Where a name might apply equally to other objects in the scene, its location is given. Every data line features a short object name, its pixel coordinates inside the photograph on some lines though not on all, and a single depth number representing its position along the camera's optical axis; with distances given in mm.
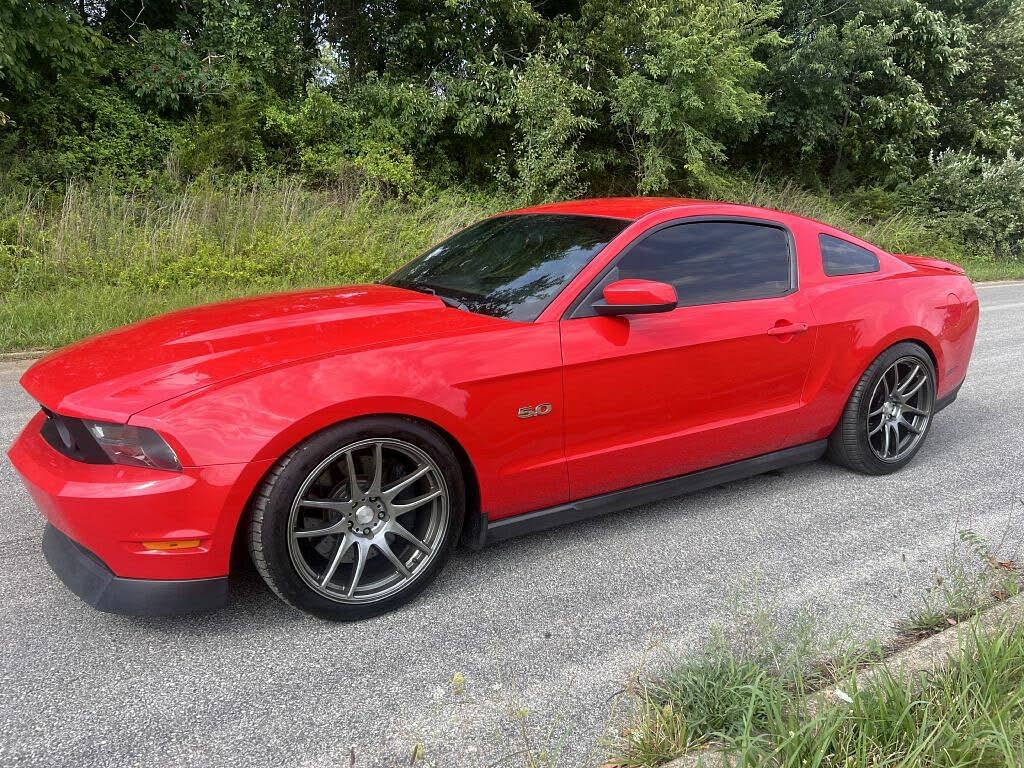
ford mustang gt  2361
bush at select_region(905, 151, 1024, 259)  16844
